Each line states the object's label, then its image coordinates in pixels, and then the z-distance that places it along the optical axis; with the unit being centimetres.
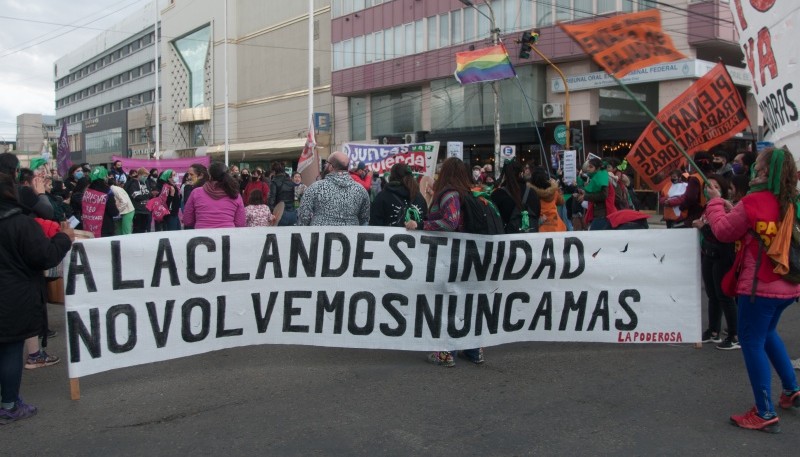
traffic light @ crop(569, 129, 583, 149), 2447
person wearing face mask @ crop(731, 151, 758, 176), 638
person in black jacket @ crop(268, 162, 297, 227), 1298
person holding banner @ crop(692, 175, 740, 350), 580
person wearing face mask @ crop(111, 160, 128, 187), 1661
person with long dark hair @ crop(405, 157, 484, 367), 554
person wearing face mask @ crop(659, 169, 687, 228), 775
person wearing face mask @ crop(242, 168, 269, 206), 1241
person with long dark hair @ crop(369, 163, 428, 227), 646
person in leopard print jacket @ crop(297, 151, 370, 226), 606
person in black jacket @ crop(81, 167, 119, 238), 959
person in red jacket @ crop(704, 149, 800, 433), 404
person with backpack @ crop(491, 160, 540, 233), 678
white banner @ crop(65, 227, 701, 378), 516
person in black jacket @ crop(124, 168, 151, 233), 1298
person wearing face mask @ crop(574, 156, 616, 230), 808
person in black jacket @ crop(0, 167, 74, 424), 426
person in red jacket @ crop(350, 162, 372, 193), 1104
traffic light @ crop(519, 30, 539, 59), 2039
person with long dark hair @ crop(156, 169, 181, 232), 1255
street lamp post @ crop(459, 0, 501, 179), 2399
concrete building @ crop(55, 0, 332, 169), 4606
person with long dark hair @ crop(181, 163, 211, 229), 826
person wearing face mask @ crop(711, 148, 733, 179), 898
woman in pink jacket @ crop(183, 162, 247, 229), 653
